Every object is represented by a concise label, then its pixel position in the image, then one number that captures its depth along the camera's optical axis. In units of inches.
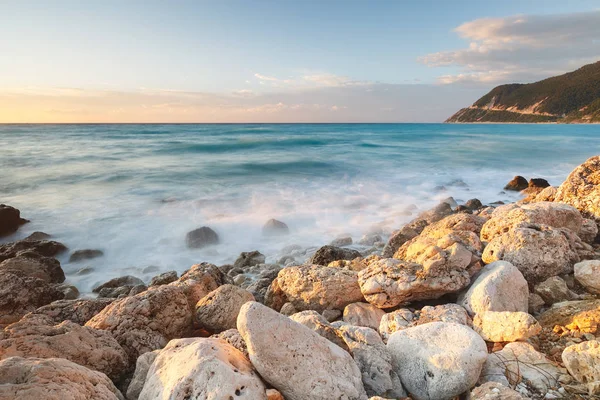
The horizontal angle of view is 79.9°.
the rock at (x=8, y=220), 398.3
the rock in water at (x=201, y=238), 366.3
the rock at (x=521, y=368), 102.1
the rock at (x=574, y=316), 123.2
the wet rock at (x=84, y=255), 337.7
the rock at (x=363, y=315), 154.4
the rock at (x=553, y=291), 151.2
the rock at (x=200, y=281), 182.1
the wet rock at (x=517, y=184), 584.1
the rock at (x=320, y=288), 171.8
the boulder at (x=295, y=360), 94.6
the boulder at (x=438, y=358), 101.7
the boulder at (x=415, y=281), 150.9
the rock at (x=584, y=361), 97.0
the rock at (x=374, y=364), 105.0
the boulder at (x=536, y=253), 163.6
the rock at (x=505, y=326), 117.8
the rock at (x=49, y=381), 76.1
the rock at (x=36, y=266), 261.2
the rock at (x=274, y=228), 399.9
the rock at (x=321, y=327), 116.4
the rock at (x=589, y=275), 149.5
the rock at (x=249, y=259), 312.2
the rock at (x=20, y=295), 186.9
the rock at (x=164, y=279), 251.4
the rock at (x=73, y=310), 165.0
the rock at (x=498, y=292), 141.6
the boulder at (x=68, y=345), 108.2
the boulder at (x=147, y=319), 138.2
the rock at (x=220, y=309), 157.1
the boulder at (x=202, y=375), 84.7
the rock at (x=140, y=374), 102.0
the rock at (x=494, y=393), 88.2
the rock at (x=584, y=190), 221.9
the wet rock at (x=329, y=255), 257.3
